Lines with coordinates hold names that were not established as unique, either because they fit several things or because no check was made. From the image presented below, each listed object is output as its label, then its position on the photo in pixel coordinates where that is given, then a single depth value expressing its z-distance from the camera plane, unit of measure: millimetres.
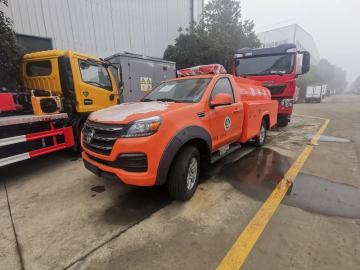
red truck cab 7441
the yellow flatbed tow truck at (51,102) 3816
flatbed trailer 3619
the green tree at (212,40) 14086
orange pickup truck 2564
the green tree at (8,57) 5406
